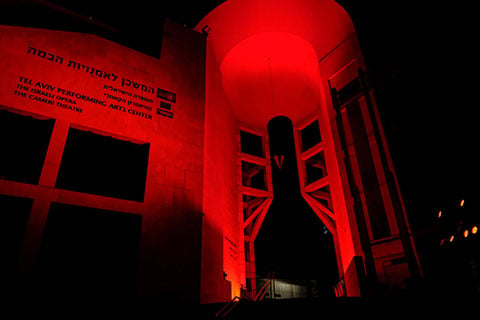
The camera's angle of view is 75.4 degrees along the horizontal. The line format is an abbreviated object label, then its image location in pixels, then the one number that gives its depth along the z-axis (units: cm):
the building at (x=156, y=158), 754
